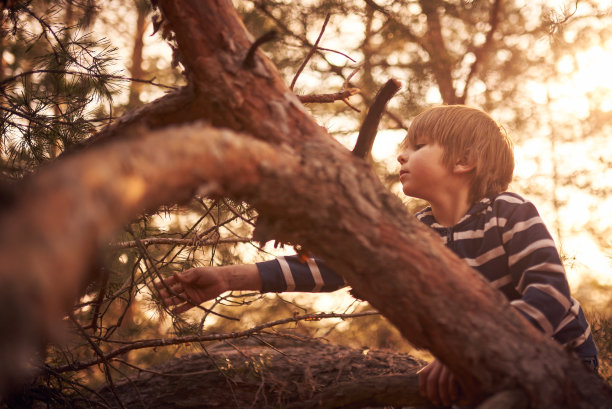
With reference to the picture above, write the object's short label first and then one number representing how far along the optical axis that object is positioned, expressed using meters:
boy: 1.09
